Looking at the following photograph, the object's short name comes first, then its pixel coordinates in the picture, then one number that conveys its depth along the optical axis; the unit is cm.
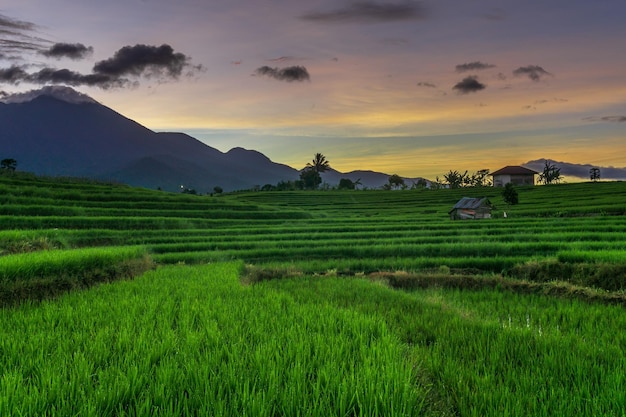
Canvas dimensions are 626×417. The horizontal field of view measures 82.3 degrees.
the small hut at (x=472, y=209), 3888
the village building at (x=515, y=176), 9956
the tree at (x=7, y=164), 5173
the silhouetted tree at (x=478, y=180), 10279
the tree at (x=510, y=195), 4509
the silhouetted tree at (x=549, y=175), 10719
